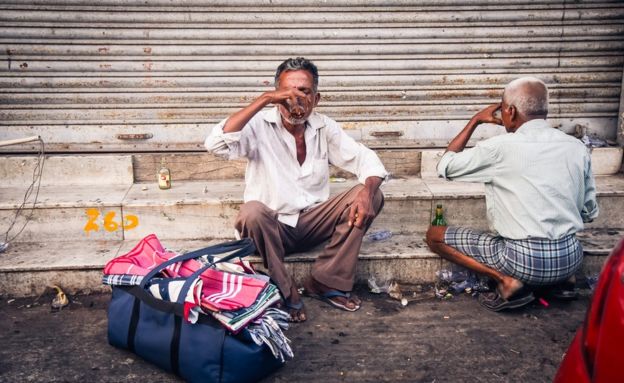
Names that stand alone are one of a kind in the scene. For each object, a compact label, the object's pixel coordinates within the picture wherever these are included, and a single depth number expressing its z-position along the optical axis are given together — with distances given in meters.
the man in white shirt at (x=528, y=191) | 3.63
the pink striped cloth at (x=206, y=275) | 3.06
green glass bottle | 4.66
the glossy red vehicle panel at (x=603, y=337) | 1.81
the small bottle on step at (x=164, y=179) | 4.98
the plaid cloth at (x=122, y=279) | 3.29
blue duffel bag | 3.00
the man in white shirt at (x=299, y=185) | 3.82
